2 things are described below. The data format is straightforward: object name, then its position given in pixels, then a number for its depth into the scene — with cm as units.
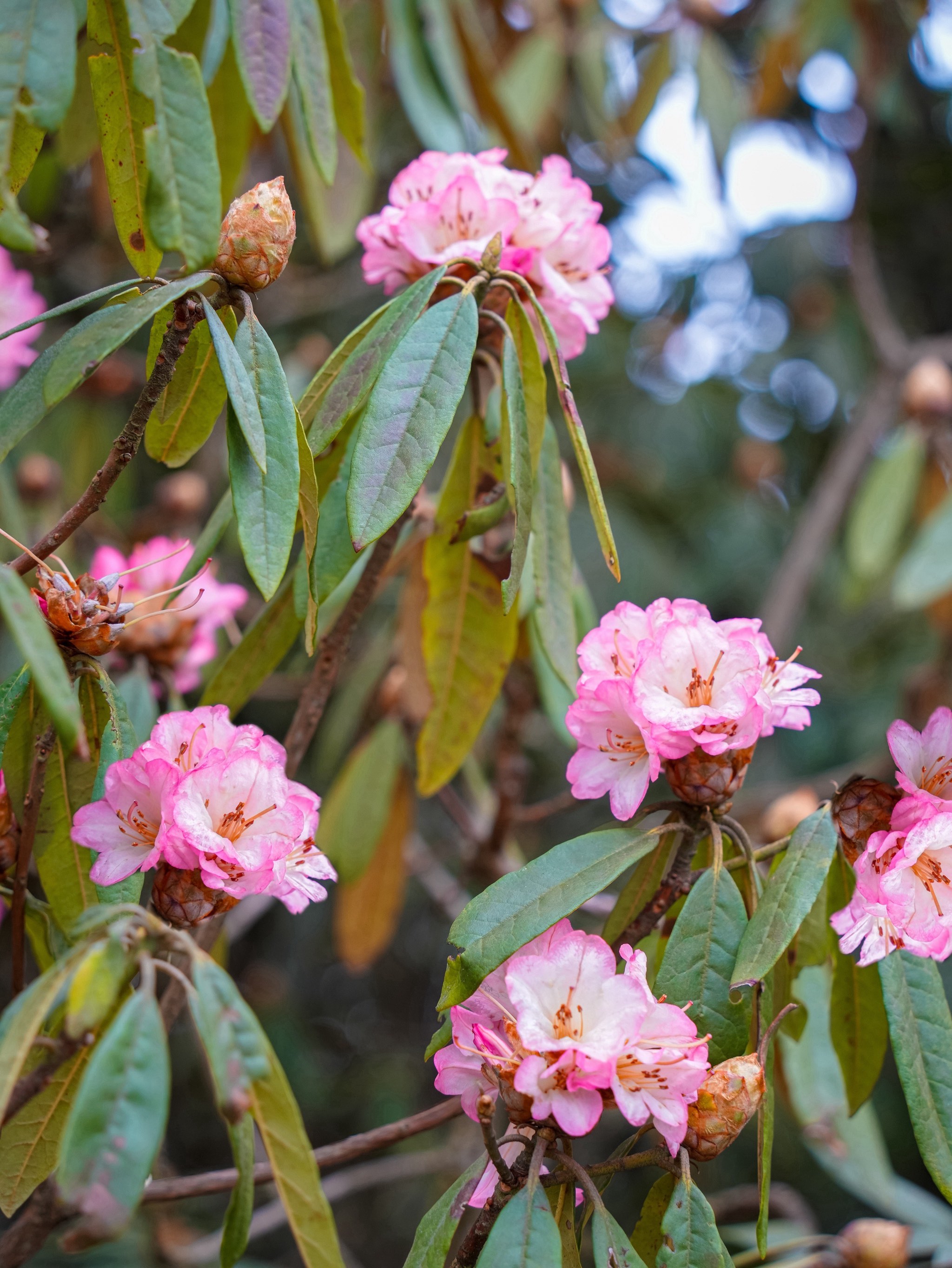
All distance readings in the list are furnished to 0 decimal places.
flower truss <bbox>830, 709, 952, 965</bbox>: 63
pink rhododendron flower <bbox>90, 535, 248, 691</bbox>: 109
